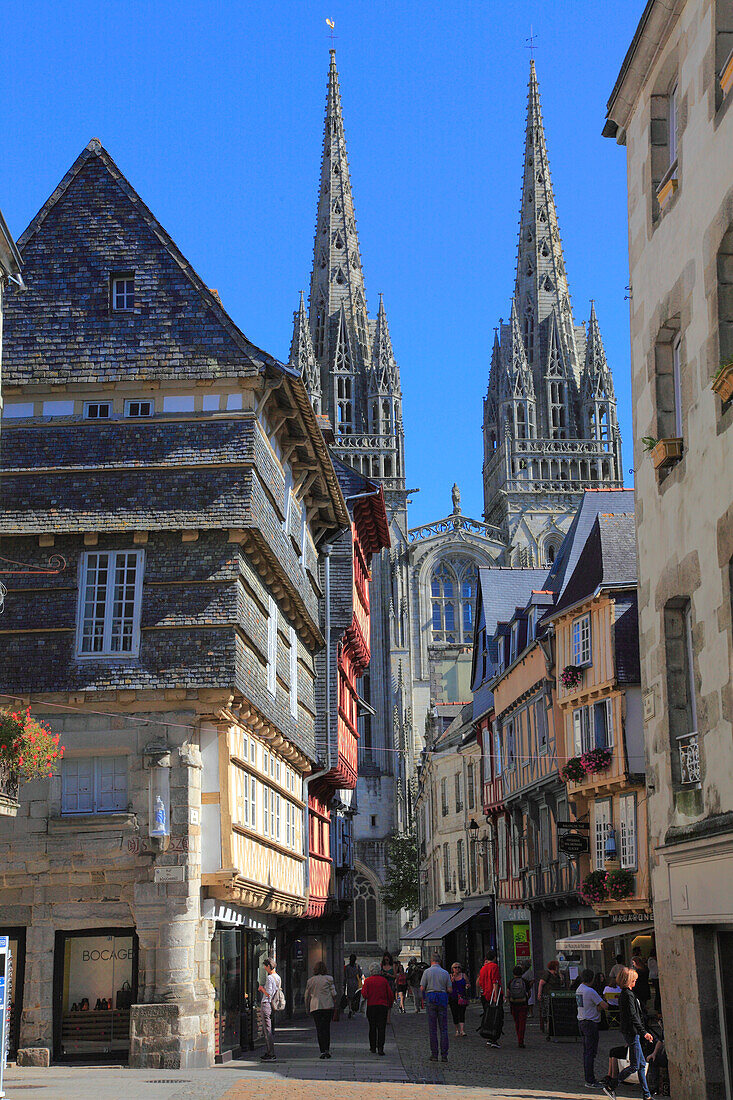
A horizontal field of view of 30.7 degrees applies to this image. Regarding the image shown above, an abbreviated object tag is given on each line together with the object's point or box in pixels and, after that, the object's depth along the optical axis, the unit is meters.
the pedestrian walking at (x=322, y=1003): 18.16
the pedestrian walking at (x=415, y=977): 41.06
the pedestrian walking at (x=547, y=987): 23.09
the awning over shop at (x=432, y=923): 40.60
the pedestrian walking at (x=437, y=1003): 18.48
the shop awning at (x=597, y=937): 22.97
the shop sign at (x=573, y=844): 26.53
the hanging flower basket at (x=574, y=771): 26.72
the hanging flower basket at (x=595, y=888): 25.48
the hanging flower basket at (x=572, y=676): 27.38
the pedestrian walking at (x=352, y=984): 33.12
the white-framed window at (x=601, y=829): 26.33
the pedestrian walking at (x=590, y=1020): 14.88
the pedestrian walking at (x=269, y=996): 18.39
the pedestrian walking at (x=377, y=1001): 18.81
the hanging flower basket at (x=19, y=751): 14.65
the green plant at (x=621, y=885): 24.92
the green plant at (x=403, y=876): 66.00
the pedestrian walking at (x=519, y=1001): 20.81
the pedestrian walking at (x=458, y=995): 23.67
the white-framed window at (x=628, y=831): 25.17
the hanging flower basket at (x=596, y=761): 25.84
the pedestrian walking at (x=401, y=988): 36.17
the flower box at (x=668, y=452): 13.80
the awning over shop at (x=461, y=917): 38.81
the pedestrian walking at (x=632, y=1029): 13.43
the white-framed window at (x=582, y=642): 27.23
